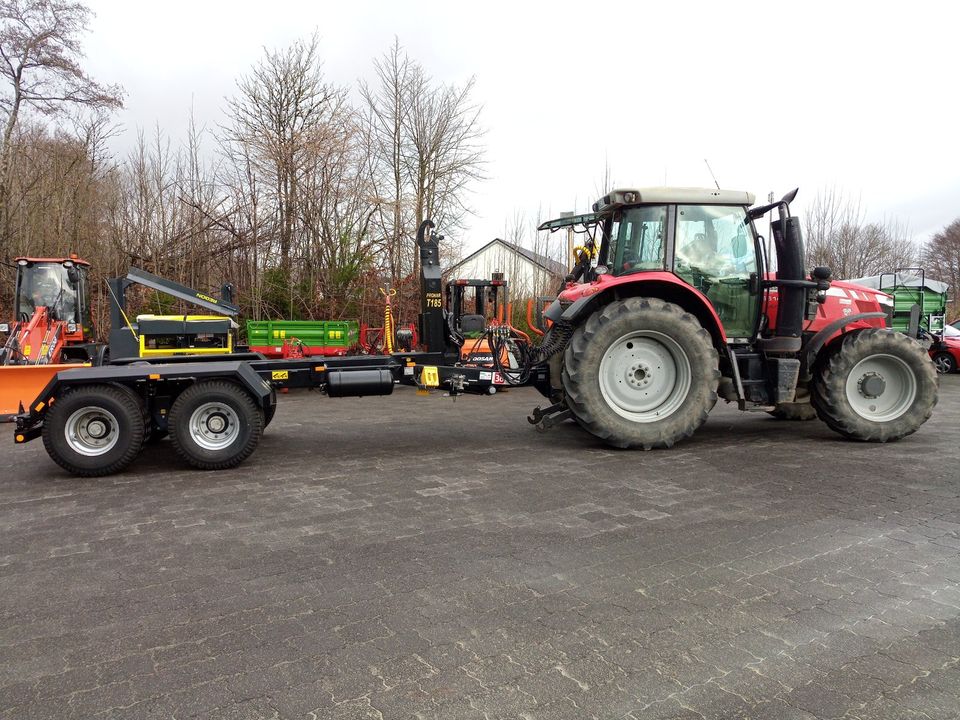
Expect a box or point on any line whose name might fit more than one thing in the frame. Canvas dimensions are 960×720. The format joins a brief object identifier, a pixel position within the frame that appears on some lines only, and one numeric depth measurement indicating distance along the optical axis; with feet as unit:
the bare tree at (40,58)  56.13
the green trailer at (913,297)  41.65
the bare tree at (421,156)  62.28
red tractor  20.88
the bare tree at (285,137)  55.11
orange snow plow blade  28.40
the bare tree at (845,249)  68.08
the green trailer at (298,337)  44.93
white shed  59.89
